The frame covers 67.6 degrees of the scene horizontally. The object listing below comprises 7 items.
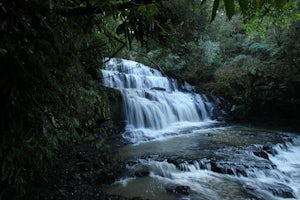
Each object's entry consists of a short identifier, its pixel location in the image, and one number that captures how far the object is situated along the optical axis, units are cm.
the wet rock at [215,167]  498
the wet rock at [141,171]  465
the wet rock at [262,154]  580
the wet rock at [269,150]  632
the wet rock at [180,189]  396
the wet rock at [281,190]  416
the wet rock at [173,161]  518
